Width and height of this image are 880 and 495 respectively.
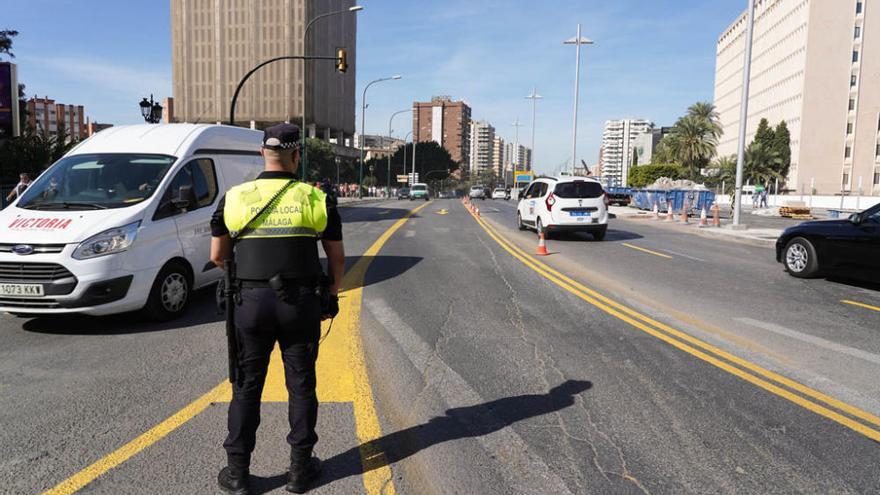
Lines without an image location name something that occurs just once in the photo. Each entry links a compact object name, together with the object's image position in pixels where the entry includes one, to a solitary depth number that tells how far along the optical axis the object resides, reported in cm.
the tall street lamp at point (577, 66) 4062
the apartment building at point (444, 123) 18975
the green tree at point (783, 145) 7950
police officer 295
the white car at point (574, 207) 1617
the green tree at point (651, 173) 7681
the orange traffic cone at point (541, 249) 1301
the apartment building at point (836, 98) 7769
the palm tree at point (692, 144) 7331
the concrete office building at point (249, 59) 8773
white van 558
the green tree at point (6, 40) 3462
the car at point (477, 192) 6906
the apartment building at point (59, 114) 15212
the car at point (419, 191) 6109
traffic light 2391
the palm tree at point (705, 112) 7400
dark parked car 901
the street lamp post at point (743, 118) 2165
